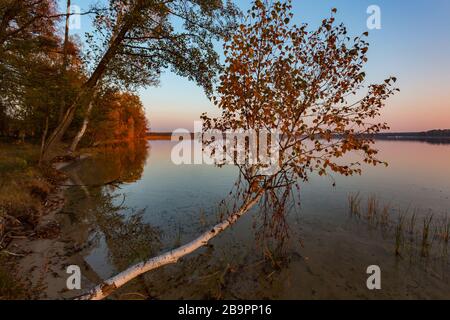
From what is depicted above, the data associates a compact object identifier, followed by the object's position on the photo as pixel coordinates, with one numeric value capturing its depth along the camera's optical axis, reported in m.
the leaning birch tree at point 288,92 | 6.64
